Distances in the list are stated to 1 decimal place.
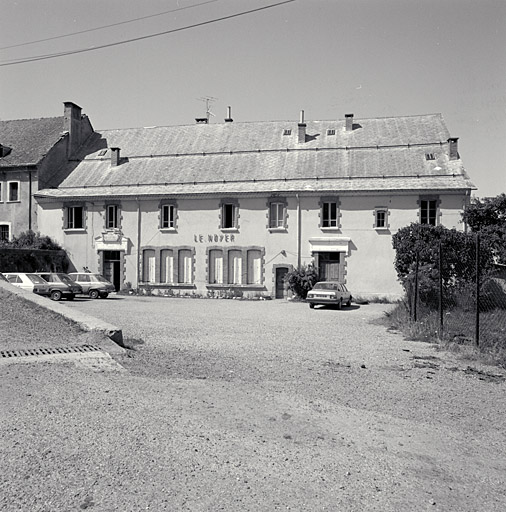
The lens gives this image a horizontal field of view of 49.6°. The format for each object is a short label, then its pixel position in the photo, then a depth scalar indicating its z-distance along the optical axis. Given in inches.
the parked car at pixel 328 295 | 963.3
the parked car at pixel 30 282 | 971.3
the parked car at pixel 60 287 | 984.3
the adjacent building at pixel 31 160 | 1378.0
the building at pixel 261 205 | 1189.7
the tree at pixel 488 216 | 1007.1
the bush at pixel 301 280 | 1171.3
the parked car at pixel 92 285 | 1094.4
